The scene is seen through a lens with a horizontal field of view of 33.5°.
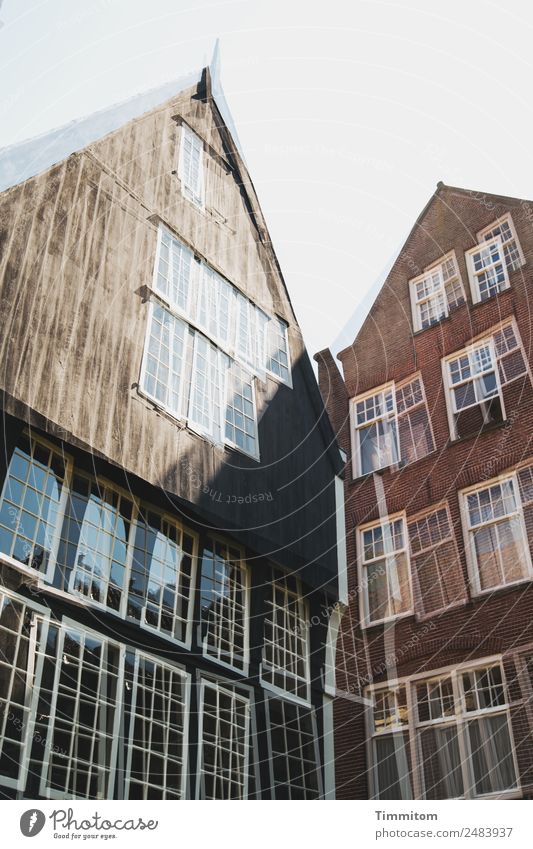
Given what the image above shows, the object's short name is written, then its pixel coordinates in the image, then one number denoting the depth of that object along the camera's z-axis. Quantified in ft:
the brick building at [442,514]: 32.35
